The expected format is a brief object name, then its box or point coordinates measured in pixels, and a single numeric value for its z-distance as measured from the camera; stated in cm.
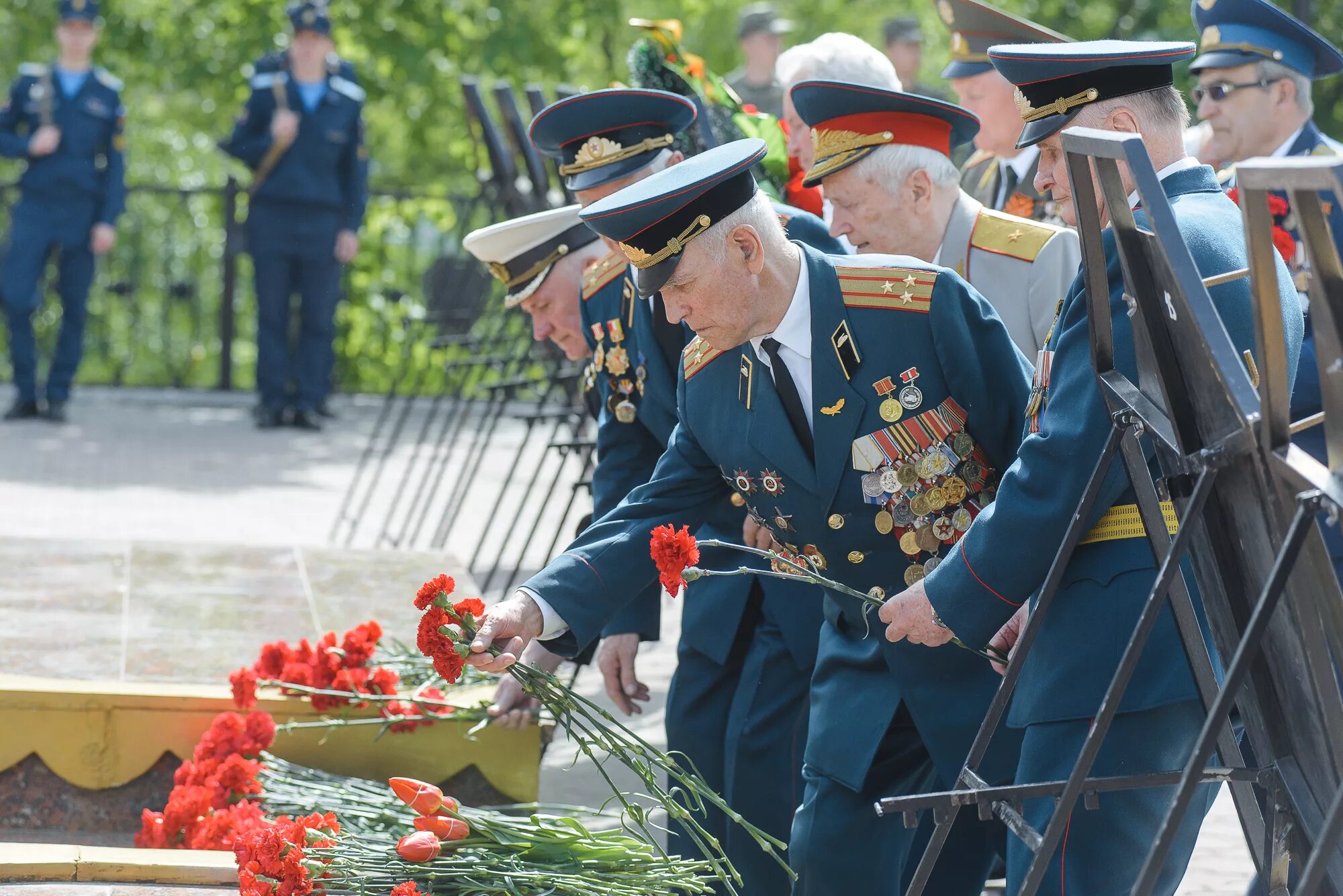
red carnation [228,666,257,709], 810
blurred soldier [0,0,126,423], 2189
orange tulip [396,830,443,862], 607
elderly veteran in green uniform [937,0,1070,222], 998
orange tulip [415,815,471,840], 624
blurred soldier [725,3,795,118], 2267
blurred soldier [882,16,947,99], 2409
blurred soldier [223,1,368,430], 2250
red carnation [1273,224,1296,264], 956
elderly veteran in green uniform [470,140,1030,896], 621
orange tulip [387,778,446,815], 629
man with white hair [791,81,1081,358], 798
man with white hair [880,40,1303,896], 520
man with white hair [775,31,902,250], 929
